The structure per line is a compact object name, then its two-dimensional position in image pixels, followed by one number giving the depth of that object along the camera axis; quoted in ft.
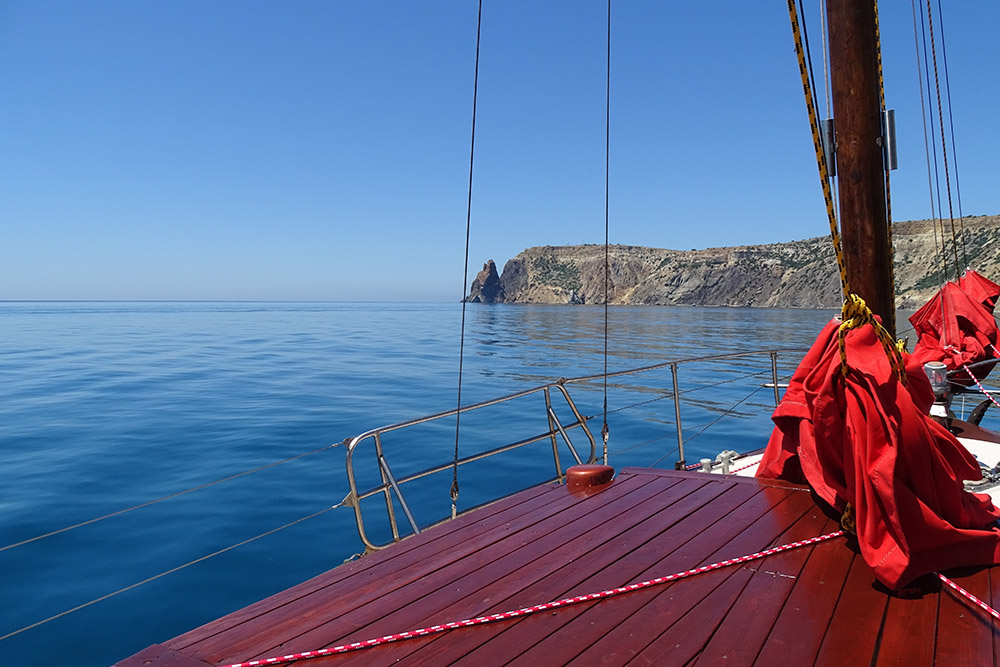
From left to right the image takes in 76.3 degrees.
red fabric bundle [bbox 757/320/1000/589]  7.99
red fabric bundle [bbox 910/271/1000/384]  22.94
